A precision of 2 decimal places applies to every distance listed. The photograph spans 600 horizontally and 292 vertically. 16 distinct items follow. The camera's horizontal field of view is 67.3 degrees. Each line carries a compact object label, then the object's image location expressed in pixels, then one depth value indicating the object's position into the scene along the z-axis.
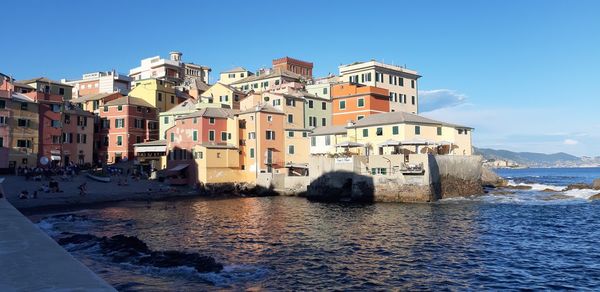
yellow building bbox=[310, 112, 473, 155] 63.56
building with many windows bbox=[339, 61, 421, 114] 88.38
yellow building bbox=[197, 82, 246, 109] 90.56
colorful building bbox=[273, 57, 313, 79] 114.38
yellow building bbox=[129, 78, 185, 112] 92.12
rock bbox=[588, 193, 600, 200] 57.90
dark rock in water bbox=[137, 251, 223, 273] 21.72
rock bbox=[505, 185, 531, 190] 78.39
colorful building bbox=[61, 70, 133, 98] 112.84
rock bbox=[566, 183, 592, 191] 75.00
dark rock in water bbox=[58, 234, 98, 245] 28.28
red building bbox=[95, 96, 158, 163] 84.94
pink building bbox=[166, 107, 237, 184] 72.44
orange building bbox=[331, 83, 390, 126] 80.31
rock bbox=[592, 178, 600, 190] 72.66
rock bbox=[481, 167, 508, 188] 86.07
